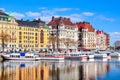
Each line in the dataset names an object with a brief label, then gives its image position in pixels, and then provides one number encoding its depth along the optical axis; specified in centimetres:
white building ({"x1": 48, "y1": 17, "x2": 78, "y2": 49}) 15188
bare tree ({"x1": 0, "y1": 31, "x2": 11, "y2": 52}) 11194
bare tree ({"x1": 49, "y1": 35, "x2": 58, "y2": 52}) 14325
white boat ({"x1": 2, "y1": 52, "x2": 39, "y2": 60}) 8949
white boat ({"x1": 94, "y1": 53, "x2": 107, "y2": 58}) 11594
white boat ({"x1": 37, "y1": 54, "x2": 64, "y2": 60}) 9379
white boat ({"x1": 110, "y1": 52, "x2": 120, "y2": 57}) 13900
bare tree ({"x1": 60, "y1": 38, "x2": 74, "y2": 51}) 15038
